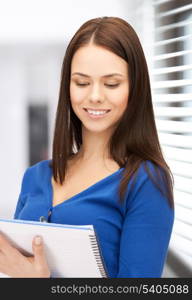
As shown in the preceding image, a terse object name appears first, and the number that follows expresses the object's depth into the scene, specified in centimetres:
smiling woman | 141
